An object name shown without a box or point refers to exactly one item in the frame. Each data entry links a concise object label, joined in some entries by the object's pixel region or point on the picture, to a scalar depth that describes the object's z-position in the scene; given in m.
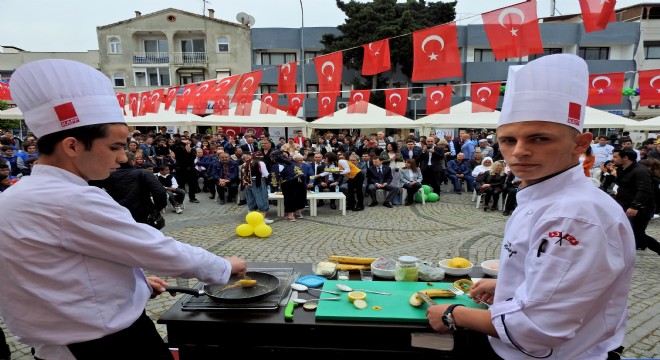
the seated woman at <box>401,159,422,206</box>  11.31
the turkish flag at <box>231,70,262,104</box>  12.59
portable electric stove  2.08
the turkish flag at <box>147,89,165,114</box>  15.49
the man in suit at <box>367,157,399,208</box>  11.23
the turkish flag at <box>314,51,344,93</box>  10.55
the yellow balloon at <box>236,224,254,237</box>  7.89
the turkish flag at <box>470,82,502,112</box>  12.65
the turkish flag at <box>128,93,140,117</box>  17.12
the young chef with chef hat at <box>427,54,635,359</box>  1.25
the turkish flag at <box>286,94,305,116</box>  14.85
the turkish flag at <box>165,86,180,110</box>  14.98
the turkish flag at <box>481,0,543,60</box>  6.84
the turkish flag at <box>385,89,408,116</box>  14.05
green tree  27.17
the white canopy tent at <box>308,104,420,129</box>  16.77
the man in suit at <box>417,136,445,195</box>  12.56
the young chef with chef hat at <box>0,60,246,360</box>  1.37
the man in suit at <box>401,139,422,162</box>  13.08
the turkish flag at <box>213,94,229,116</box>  13.39
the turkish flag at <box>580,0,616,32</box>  5.51
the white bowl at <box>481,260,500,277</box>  2.59
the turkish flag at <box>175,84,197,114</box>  14.30
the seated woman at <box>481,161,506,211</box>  10.38
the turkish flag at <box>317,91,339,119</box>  13.63
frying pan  2.12
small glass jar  2.50
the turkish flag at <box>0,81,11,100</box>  16.55
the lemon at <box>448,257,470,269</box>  2.68
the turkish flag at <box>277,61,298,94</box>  11.39
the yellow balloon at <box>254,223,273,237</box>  7.82
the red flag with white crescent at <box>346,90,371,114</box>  14.52
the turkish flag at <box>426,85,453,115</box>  13.50
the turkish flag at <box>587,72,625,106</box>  10.61
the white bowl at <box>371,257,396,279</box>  2.56
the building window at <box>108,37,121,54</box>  31.97
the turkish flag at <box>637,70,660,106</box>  9.98
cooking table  1.90
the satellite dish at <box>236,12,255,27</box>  31.30
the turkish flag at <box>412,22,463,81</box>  7.93
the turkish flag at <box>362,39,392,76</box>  9.08
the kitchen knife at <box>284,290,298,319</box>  1.98
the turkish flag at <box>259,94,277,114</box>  15.92
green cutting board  1.94
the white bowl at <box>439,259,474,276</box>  2.61
